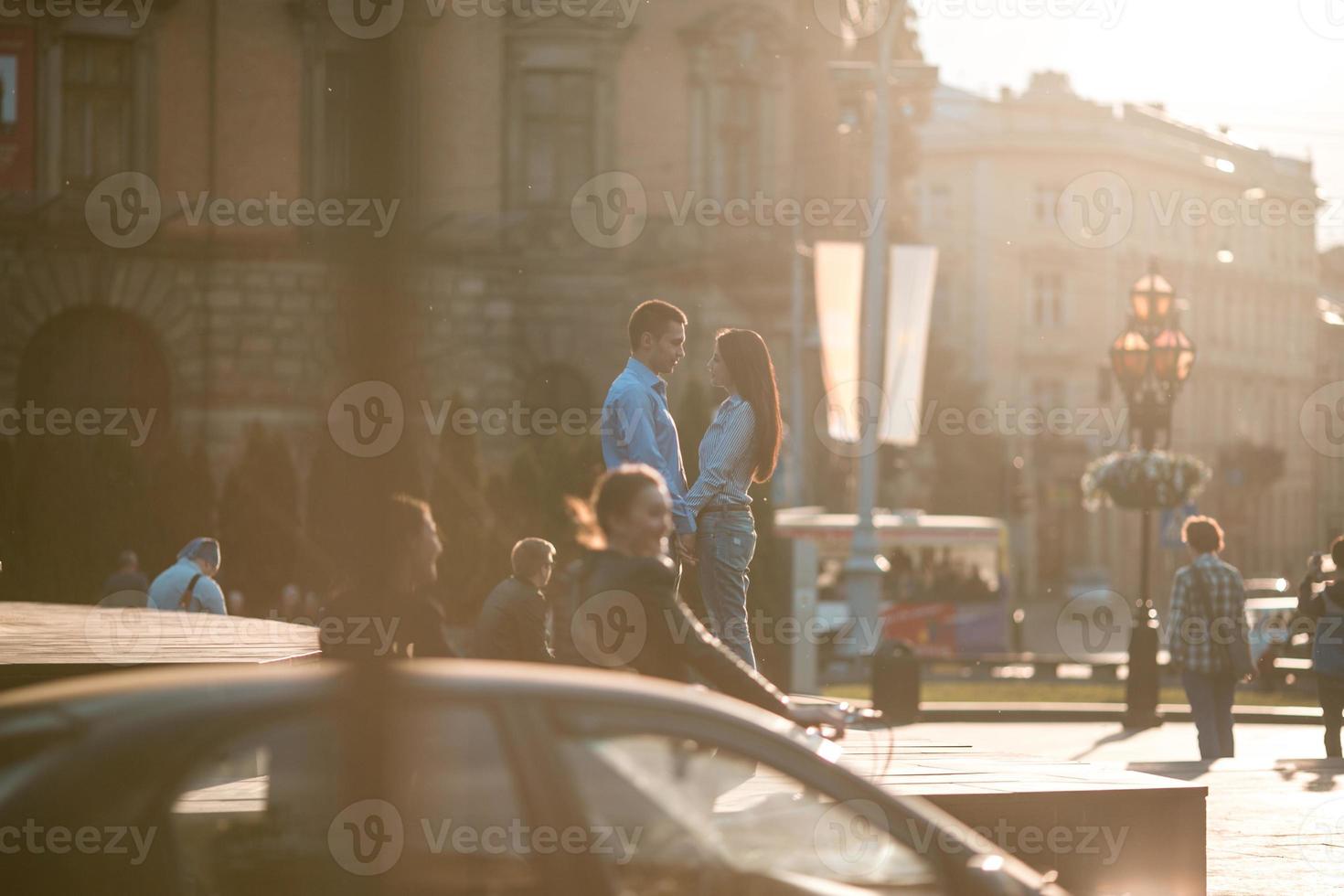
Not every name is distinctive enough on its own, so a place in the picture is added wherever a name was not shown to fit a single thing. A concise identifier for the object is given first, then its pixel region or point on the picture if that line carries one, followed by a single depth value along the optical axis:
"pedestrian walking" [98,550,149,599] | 25.19
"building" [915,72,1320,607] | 81.25
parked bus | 44.09
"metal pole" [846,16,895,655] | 30.67
